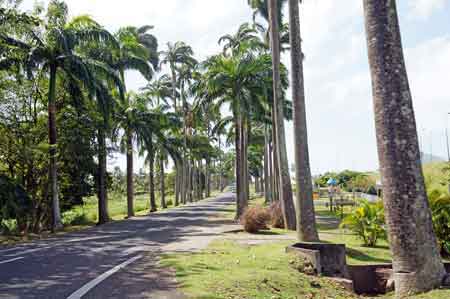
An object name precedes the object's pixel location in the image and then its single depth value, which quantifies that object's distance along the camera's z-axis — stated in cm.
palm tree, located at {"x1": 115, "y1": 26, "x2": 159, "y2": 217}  3030
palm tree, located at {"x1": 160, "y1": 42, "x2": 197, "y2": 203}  5012
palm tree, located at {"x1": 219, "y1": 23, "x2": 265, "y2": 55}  2591
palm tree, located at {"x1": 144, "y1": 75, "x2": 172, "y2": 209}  4644
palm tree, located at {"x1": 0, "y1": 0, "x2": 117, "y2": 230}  2161
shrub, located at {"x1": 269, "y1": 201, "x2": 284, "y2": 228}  1981
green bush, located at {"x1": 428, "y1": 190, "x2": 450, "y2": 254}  1187
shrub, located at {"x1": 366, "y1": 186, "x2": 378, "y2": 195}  4630
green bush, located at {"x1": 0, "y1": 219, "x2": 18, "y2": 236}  2184
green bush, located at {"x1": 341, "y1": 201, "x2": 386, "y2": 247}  1344
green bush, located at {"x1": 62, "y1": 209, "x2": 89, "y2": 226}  2871
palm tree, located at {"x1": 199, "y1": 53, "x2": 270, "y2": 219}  2422
